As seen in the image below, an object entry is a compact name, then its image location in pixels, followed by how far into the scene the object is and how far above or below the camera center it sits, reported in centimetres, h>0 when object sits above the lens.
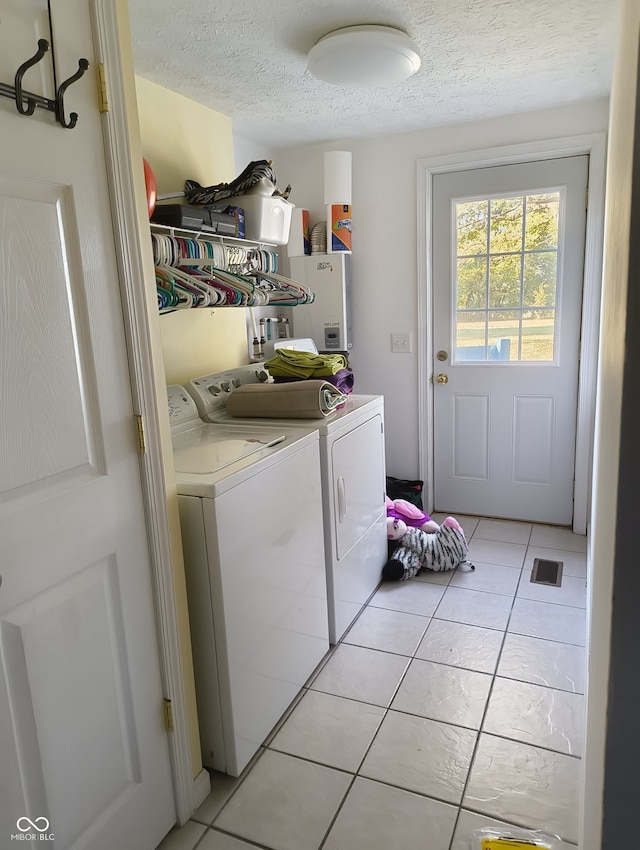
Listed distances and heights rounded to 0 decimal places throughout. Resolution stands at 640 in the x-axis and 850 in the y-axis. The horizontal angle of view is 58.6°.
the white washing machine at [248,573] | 159 -79
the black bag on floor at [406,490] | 343 -108
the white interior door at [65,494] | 107 -35
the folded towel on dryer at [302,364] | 254 -23
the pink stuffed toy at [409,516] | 315 -113
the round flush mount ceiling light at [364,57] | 199 +90
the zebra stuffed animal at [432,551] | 291 -124
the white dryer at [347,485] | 225 -73
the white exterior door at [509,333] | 312 -17
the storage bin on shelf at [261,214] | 245 +43
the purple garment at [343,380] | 254 -31
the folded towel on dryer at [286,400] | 227 -35
